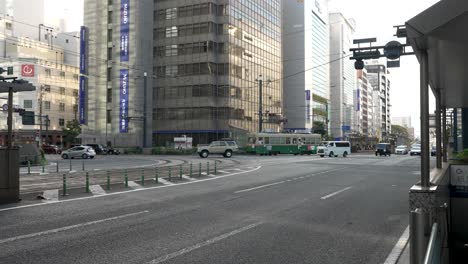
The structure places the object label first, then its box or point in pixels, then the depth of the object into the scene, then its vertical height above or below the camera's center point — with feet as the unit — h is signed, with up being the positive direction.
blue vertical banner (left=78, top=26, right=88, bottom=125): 226.99 +34.22
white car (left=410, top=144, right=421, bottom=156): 208.11 -5.70
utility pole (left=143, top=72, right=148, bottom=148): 214.03 +14.61
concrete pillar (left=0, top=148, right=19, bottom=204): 40.60 -3.56
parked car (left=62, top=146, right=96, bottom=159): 163.73 -5.64
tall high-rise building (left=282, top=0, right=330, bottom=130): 332.39 +60.94
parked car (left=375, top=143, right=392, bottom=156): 199.82 -5.20
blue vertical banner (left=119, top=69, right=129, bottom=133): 229.04 +20.90
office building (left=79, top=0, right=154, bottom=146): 229.45 +36.92
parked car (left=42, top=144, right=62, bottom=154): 226.32 -6.21
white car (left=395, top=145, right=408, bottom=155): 242.25 -6.35
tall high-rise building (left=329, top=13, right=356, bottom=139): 450.30 +63.26
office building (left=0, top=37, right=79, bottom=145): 279.08 +36.73
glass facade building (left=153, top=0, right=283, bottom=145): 250.16 +41.97
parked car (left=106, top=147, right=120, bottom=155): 213.25 -6.35
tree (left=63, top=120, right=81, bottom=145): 276.41 +4.55
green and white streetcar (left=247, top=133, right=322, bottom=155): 191.21 -2.37
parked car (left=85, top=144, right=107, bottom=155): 209.67 -5.24
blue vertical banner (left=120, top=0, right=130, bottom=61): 231.71 +59.60
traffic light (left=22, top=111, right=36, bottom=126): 105.50 +5.13
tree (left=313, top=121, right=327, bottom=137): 321.81 +8.40
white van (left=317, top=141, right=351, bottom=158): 182.09 -4.41
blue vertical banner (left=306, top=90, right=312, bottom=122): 332.19 +25.10
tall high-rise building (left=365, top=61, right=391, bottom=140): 610.24 +77.21
